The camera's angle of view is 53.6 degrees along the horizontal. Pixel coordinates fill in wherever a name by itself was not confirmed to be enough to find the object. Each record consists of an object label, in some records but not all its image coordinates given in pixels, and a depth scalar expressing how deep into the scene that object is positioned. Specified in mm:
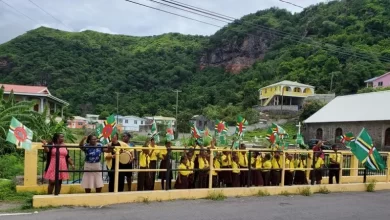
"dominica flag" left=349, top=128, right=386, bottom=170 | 10867
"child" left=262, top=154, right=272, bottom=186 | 10469
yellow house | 66062
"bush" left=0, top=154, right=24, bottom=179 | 11555
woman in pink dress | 7761
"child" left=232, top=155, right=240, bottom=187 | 10047
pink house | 58344
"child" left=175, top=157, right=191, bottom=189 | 9445
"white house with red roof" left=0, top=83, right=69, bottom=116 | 35969
